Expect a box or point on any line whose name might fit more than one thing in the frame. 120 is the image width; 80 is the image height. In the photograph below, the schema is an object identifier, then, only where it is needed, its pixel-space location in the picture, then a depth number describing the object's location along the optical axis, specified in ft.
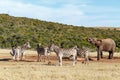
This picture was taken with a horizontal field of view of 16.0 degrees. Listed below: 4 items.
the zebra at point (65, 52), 106.42
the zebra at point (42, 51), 118.09
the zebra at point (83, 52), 112.68
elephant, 138.62
